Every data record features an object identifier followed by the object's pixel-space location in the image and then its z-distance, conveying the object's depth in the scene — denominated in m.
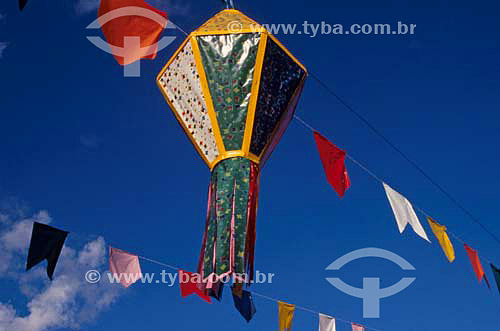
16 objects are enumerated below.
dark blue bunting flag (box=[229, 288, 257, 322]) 7.10
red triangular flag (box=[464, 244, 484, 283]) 8.19
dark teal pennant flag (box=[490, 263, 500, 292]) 8.87
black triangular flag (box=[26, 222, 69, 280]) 5.96
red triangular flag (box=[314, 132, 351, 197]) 6.33
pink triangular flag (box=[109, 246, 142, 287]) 7.12
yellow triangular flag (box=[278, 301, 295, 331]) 7.54
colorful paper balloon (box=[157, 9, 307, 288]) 4.17
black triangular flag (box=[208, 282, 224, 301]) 4.17
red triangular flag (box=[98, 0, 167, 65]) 4.76
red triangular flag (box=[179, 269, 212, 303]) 7.38
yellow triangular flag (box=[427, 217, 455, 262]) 7.42
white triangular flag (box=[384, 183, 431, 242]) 6.80
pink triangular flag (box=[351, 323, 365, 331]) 8.73
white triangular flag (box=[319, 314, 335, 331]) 8.16
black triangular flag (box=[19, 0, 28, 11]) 3.82
